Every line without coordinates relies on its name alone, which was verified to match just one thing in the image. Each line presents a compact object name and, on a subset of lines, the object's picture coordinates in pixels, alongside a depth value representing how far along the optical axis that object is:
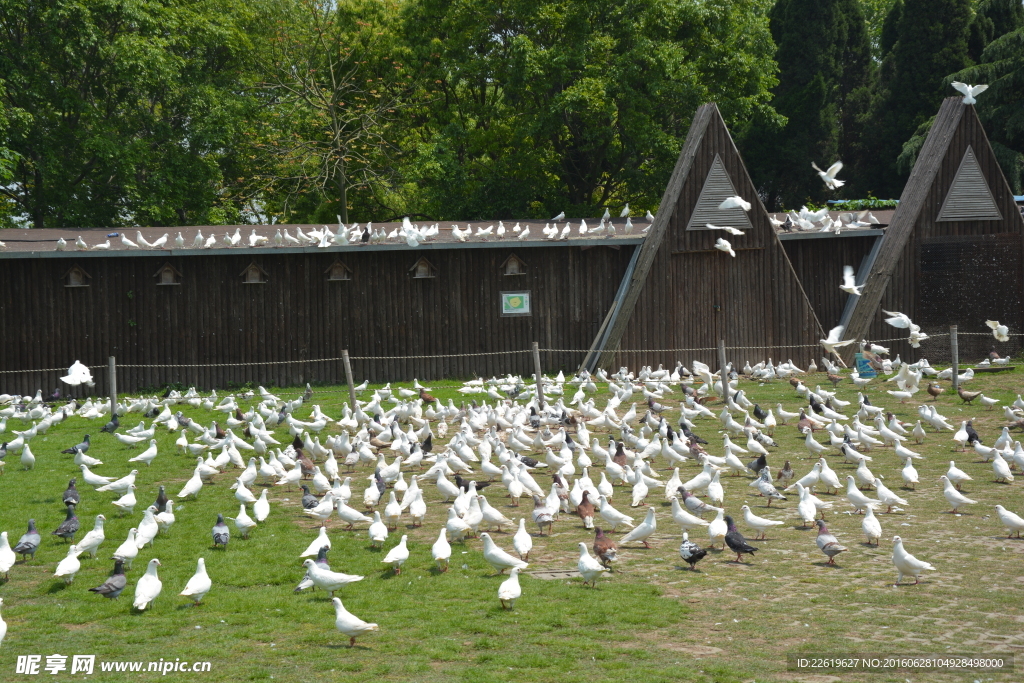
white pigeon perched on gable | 22.40
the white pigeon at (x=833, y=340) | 20.83
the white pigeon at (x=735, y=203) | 22.03
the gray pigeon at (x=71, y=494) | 11.91
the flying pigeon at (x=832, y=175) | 20.77
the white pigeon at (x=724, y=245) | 23.75
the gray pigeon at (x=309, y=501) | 11.29
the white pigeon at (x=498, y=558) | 8.97
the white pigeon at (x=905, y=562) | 8.42
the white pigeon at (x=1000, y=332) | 22.73
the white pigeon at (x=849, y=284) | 21.69
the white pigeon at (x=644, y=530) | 9.91
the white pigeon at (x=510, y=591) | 8.21
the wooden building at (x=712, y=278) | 24.52
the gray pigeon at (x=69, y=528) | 10.64
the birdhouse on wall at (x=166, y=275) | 23.08
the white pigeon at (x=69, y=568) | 9.16
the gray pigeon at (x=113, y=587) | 8.74
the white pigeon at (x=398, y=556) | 9.29
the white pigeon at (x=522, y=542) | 9.37
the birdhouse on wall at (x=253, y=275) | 23.39
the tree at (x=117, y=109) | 32.34
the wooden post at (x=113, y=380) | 19.02
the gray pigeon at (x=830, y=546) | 9.13
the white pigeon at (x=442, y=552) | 9.46
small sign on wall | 24.28
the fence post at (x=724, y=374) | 18.74
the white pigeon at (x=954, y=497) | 10.91
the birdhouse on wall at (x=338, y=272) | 23.73
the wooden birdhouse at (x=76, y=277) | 22.77
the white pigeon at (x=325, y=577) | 8.52
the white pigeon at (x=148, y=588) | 8.43
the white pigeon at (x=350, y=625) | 7.45
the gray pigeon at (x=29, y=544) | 9.89
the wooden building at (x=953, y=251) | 25.36
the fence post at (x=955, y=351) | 19.91
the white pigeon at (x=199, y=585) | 8.46
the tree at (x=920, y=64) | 41.34
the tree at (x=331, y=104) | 36.28
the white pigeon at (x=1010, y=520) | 9.81
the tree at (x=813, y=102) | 42.25
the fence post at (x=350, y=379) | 18.85
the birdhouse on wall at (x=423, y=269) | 23.89
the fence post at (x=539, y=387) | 19.00
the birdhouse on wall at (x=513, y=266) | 24.12
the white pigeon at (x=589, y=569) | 8.69
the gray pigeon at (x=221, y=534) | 10.27
